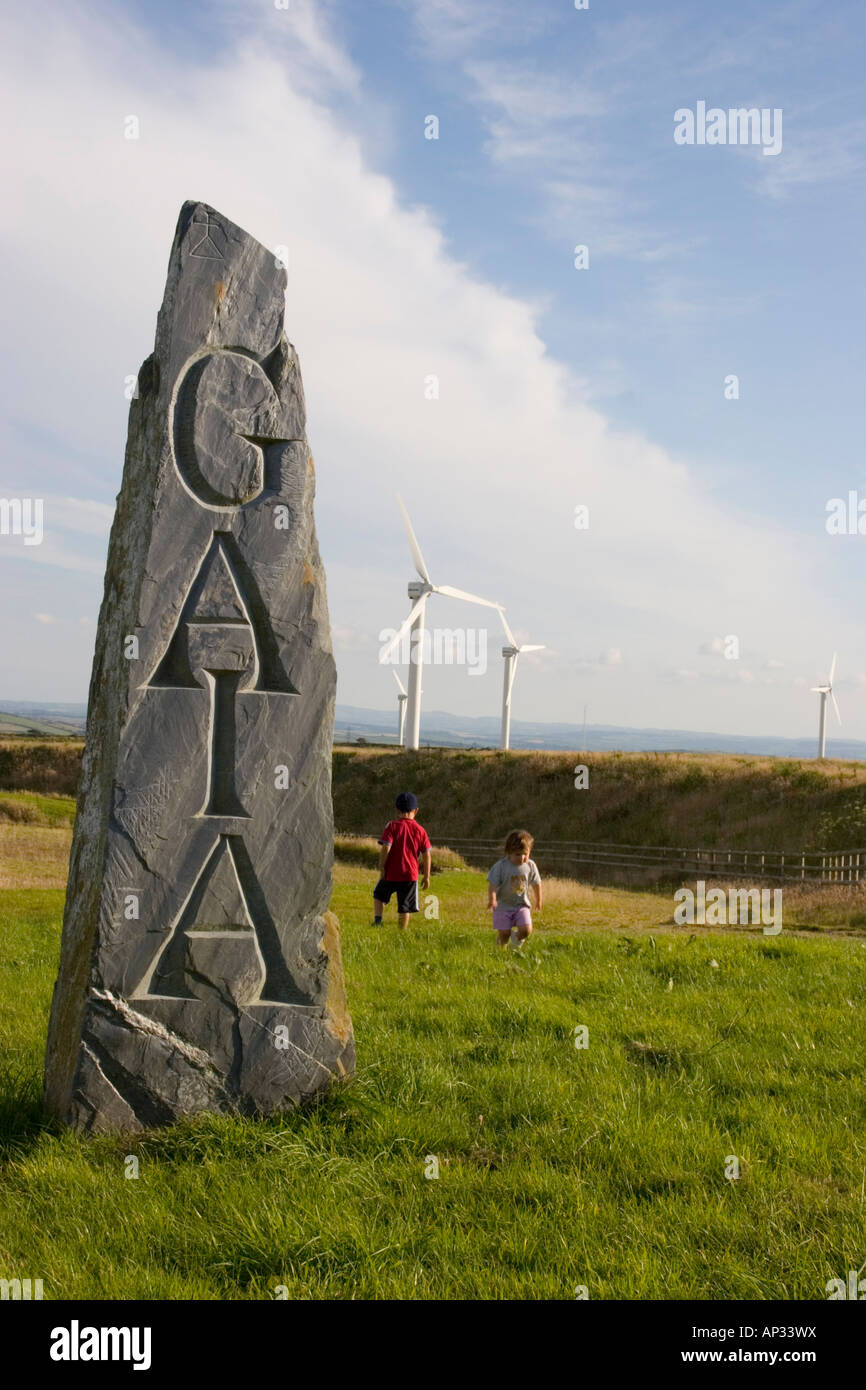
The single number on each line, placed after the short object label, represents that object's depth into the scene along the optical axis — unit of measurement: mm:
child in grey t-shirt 11055
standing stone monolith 5758
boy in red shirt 12922
